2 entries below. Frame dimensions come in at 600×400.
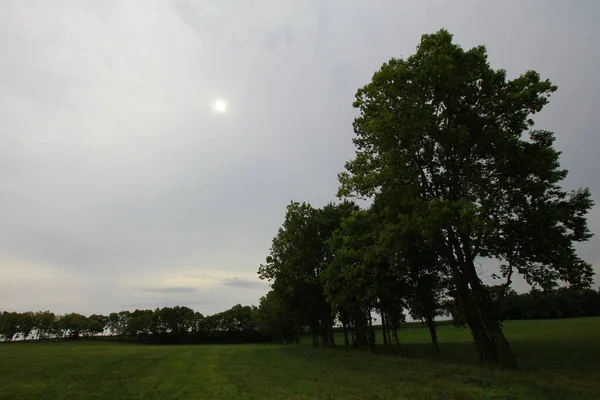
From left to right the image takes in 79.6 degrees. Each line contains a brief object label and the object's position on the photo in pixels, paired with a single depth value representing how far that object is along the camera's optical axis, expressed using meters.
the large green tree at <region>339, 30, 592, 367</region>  21.14
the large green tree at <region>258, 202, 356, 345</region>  49.59
